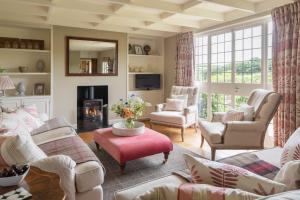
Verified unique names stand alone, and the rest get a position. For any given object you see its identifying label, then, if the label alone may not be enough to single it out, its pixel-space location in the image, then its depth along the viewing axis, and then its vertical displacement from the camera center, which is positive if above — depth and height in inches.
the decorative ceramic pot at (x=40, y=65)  191.0 +27.1
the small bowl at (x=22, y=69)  183.6 +23.2
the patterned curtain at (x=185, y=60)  206.2 +35.7
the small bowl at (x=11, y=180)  44.8 -17.2
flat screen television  236.1 +17.0
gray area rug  99.0 -37.4
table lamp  114.5 +7.1
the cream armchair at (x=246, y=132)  117.0 -19.0
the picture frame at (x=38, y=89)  191.8 +6.7
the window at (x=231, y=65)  153.6 +25.5
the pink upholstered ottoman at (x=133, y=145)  105.1 -24.5
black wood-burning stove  205.3 -9.8
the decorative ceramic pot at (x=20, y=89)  180.9 +6.3
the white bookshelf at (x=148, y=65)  237.3 +36.0
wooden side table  42.5 -18.5
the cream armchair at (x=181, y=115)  167.5 -14.0
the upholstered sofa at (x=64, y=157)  55.9 -19.8
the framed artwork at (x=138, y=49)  238.2 +51.4
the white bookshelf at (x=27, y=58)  180.4 +32.7
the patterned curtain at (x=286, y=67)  126.3 +18.0
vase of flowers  122.9 -10.1
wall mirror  198.7 +37.7
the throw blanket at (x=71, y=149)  78.8 -20.7
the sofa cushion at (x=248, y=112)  125.3 -8.7
